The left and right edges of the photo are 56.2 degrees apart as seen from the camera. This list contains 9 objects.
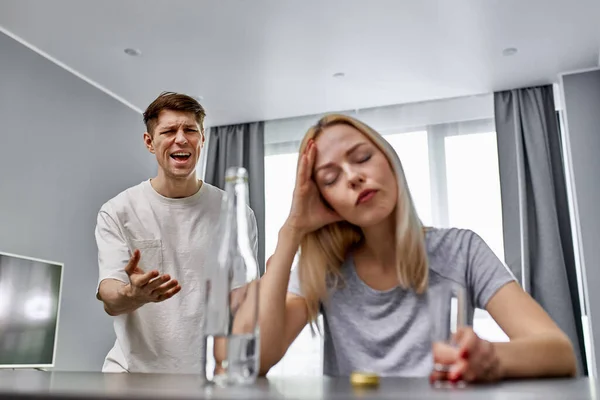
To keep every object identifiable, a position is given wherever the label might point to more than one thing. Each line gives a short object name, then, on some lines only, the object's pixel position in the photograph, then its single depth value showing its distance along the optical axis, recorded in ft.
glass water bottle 2.15
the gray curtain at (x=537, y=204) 13.32
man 6.22
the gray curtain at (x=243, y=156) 16.52
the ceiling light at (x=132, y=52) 12.45
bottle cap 2.07
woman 3.48
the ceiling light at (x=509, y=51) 12.54
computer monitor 10.25
